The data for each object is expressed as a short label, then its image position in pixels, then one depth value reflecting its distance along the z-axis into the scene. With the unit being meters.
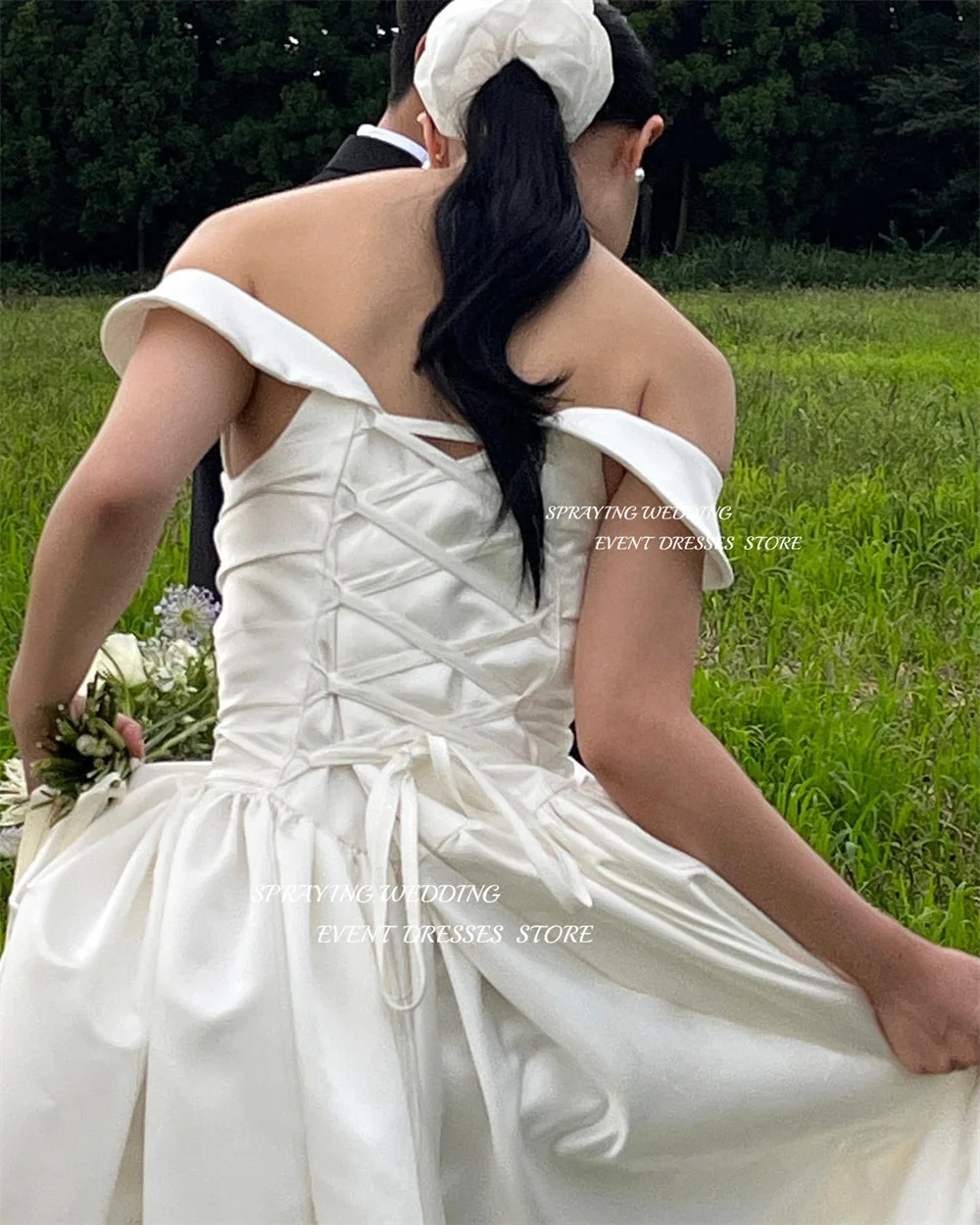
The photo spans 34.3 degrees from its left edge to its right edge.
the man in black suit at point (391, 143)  2.59
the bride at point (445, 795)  1.42
